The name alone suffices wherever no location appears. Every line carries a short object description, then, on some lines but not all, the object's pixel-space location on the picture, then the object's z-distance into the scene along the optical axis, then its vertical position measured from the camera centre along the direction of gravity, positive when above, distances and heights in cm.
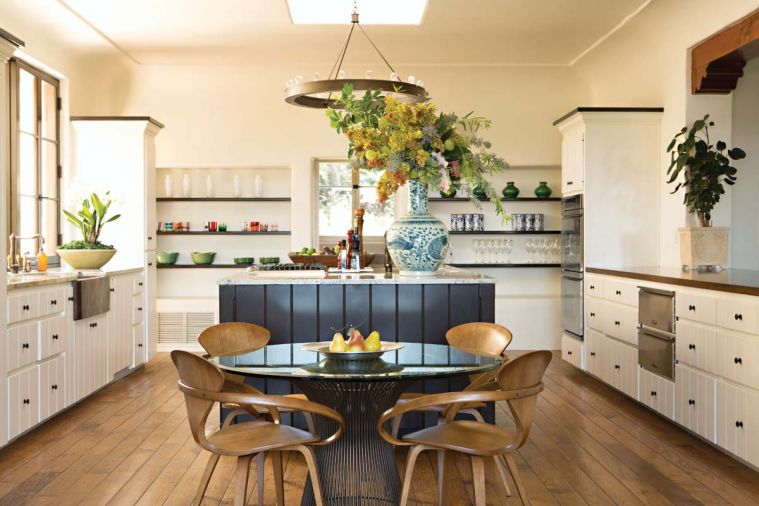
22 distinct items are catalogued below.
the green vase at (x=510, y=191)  819 +55
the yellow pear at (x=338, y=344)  283 -37
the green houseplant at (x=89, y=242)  596 +2
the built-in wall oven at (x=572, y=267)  658 -21
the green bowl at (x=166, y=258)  818 -15
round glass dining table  280 -67
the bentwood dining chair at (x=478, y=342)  316 -45
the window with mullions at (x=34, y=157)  634 +76
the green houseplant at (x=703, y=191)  544 +37
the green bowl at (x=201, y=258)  814 -15
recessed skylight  633 +194
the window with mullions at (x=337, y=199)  850 +49
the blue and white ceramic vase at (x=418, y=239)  431 +3
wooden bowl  545 -11
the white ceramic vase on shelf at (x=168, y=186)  812 +61
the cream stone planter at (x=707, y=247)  543 -3
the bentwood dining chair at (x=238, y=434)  256 -61
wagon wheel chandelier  488 +101
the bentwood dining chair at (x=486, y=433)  257 -62
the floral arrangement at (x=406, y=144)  397 +52
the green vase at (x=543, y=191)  818 +55
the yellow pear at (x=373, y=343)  286 -37
